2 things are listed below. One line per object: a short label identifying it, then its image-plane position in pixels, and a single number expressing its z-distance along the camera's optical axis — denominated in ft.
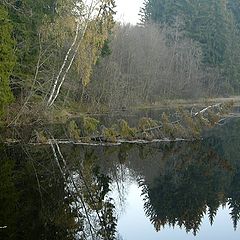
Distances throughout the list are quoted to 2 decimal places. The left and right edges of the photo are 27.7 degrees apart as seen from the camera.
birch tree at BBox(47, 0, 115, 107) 115.75
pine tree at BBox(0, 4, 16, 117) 95.61
